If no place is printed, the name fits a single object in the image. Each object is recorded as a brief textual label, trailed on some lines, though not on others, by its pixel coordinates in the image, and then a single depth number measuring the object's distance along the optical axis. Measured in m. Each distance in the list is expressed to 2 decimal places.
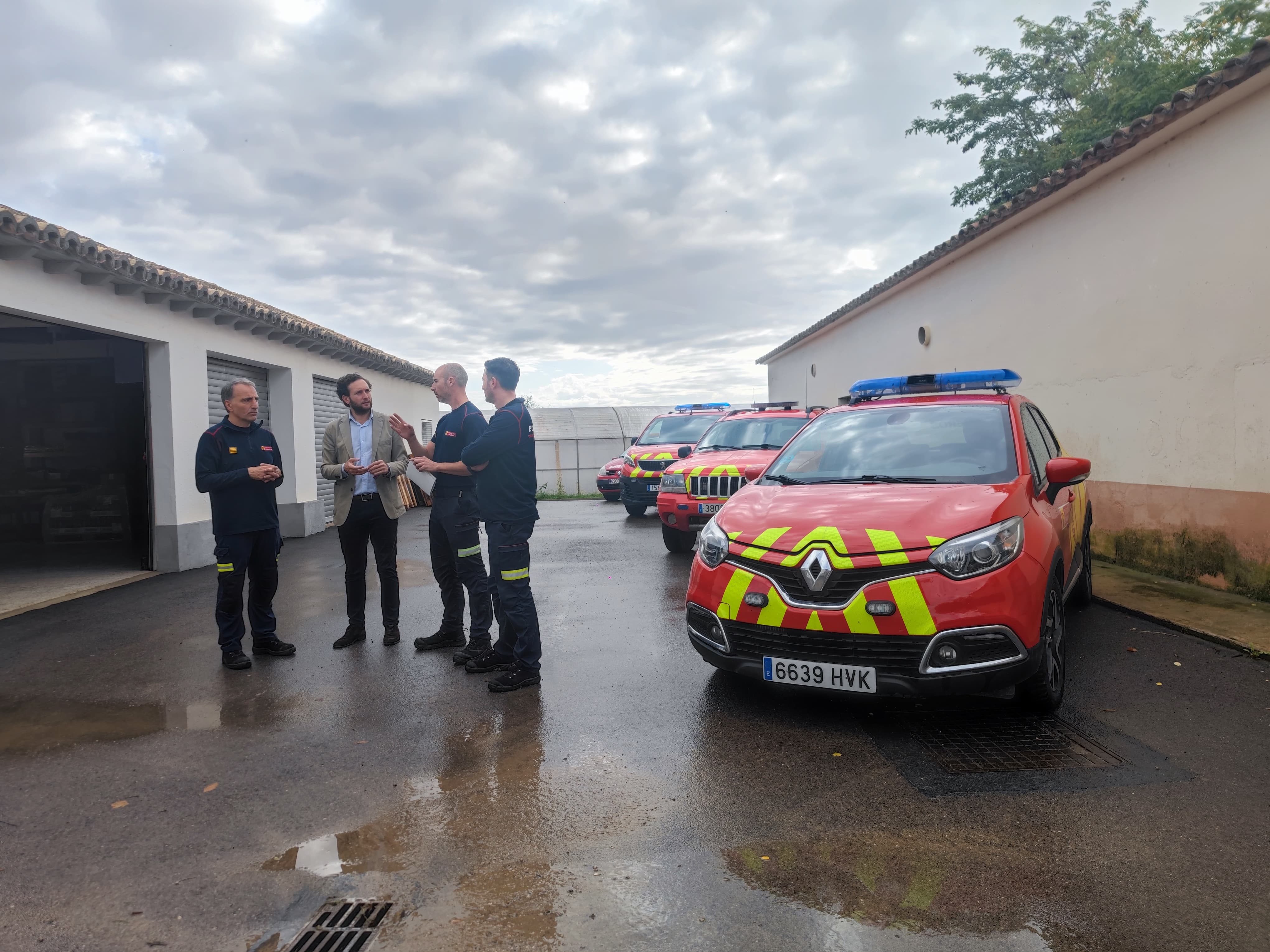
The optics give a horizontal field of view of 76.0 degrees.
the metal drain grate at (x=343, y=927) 2.37
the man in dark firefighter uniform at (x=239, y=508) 5.32
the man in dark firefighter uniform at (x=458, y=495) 5.19
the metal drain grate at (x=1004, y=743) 3.49
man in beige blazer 5.69
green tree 15.57
